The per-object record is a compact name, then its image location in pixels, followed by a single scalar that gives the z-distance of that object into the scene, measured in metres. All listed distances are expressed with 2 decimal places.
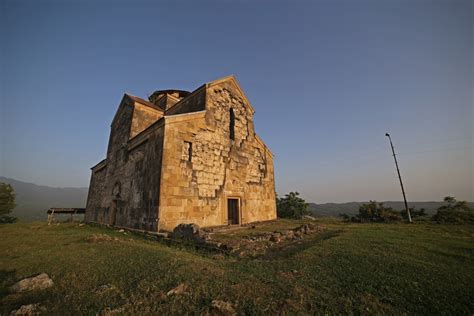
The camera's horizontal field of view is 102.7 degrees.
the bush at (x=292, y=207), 22.50
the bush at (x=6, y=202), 24.52
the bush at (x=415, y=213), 17.76
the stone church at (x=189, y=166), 9.88
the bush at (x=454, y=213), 14.63
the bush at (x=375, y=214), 17.03
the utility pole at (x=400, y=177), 16.45
